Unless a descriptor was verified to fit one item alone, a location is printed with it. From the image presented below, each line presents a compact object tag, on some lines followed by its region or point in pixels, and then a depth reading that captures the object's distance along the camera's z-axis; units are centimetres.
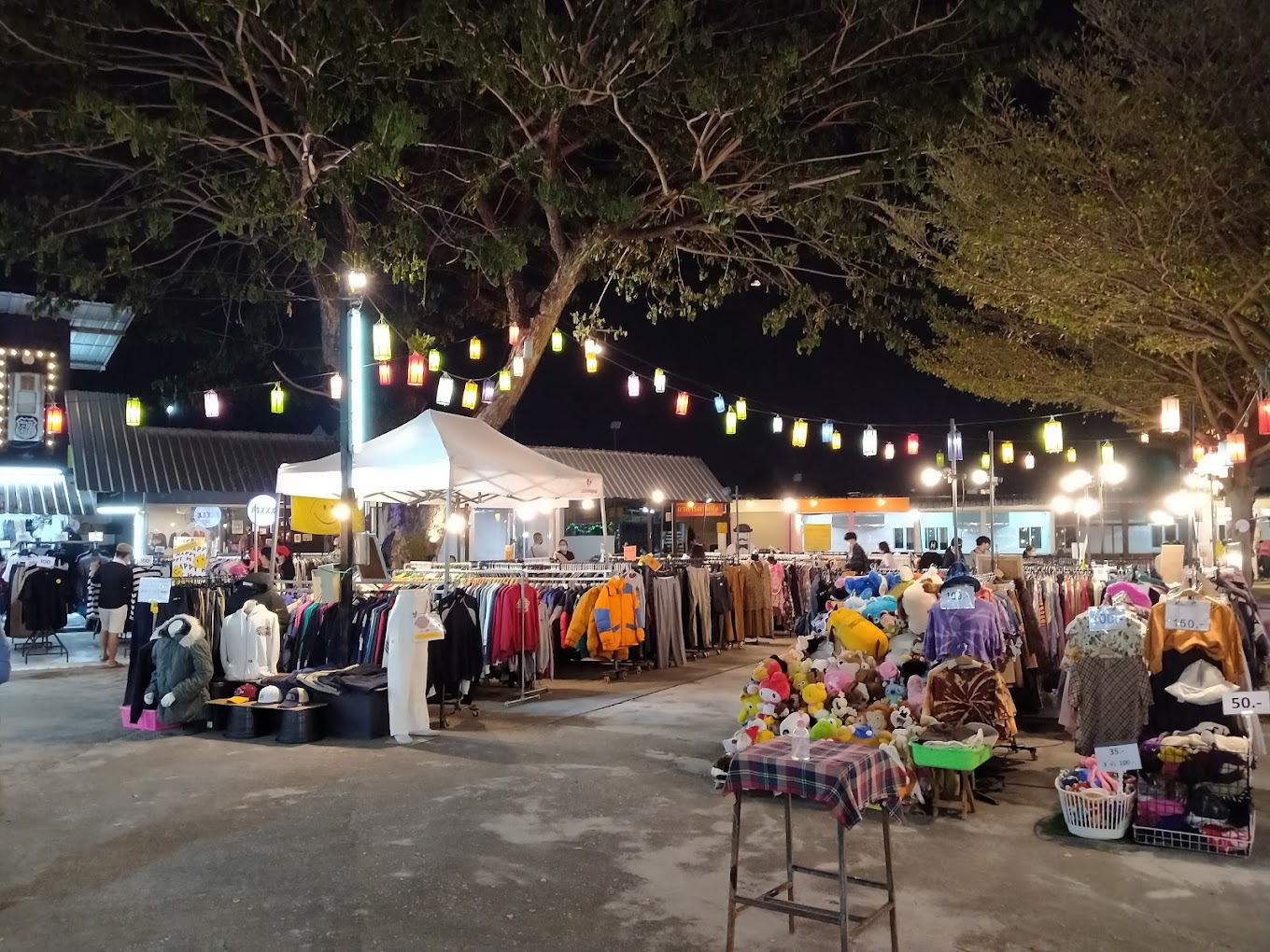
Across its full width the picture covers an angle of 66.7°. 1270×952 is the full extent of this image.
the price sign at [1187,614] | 602
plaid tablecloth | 367
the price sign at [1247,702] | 530
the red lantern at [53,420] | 1875
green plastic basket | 591
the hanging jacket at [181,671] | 851
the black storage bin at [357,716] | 834
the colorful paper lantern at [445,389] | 1594
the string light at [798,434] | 1972
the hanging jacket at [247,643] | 906
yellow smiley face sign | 1213
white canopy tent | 1061
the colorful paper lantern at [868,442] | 1966
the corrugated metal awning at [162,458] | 1983
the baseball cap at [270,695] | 845
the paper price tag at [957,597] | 670
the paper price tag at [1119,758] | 549
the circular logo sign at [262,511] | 1320
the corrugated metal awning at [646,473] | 2641
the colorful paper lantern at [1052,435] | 1719
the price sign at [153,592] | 891
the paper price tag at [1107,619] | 610
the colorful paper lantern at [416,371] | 1472
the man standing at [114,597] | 1309
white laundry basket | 547
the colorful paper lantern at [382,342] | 1295
